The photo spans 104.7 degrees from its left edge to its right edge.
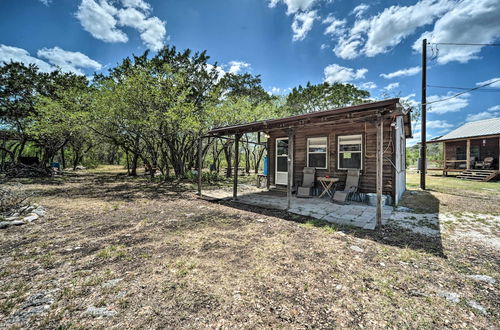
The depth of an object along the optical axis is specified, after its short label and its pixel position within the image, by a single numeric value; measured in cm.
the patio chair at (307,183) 733
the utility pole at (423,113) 899
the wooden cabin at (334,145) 507
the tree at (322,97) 1702
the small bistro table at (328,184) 684
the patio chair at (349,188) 637
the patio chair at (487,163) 1268
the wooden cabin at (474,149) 1261
